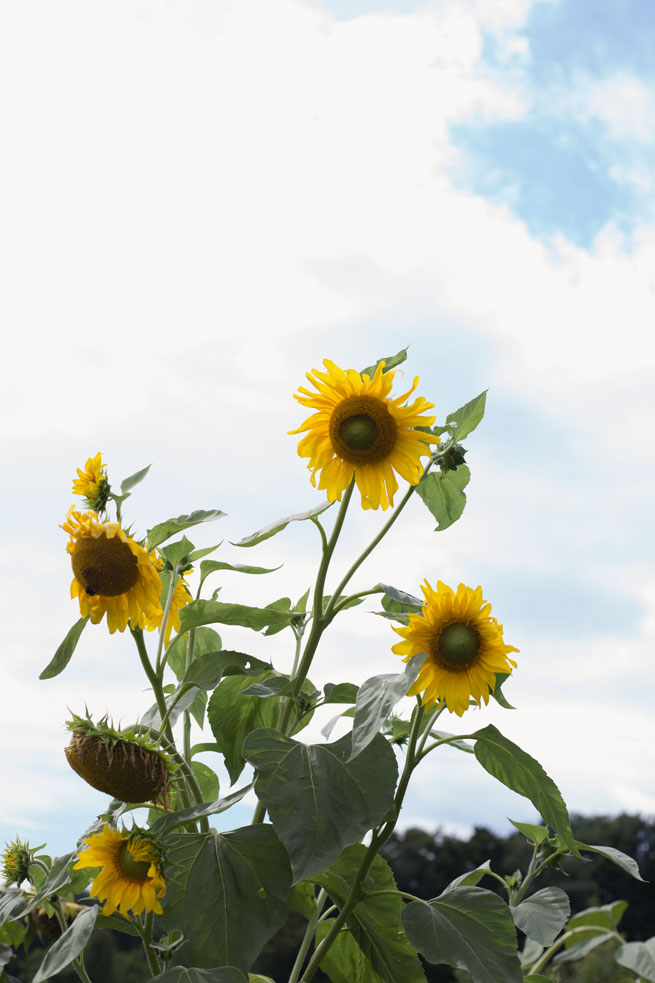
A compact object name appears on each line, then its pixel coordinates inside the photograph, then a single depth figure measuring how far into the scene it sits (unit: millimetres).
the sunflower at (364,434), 1119
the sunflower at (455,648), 1045
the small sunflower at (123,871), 983
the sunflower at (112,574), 1117
